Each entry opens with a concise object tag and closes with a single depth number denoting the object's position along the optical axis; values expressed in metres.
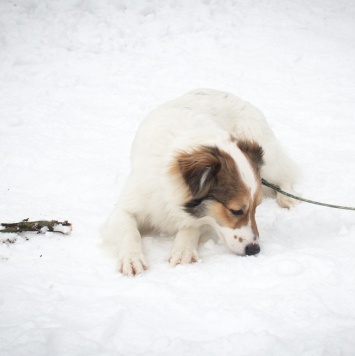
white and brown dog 3.08
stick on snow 3.48
